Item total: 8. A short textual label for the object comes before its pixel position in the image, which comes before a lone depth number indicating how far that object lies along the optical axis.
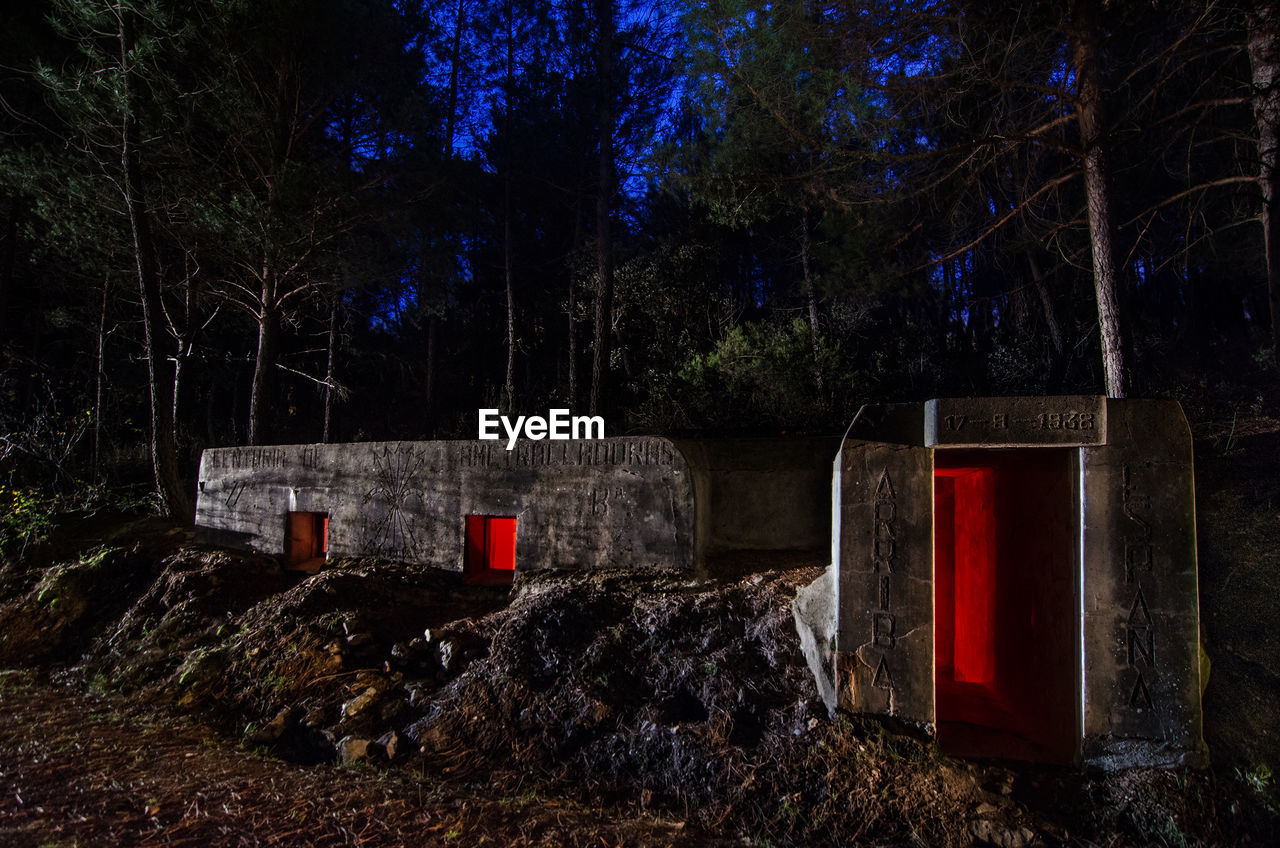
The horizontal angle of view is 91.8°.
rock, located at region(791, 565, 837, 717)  4.10
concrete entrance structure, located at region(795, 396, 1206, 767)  3.62
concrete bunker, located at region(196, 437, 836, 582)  6.09
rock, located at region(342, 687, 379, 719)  4.75
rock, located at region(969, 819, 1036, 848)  3.29
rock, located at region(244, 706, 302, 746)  4.68
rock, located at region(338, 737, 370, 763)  4.30
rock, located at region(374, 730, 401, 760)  4.31
